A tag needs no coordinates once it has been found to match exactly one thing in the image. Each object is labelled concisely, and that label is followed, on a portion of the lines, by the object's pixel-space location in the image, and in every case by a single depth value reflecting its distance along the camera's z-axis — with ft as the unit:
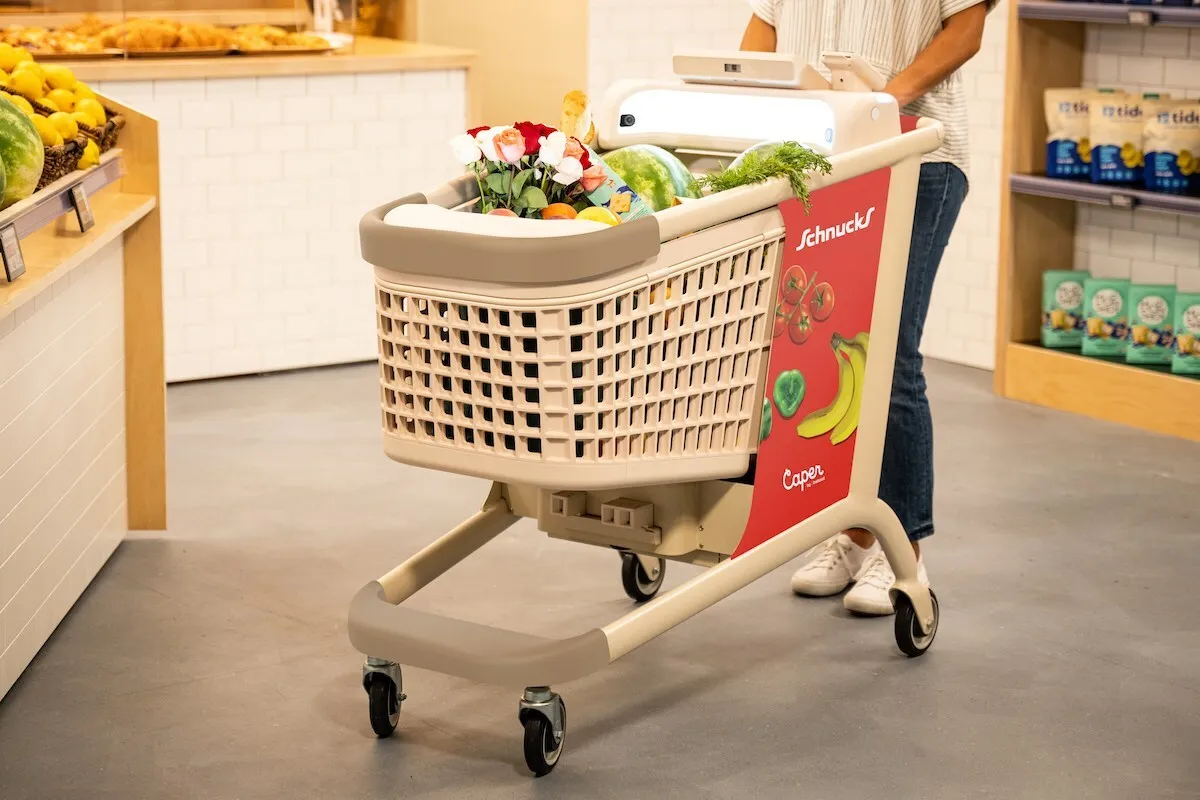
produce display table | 16.82
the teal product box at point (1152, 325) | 27.99
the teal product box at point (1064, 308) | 29.62
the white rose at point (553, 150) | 13.93
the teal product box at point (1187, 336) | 27.33
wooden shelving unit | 27.44
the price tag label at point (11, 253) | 15.87
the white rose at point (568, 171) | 13.90
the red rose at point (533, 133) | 14.12
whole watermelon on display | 16.62
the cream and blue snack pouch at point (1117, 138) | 27.87
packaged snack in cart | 14.08
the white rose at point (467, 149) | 14.27
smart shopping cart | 13.18
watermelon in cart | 15.12
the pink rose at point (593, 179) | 14.10
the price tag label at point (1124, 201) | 27.22
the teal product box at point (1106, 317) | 28.74
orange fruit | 13.94
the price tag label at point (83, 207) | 18.43
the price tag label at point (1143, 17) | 26.39
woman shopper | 17.82
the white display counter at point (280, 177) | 30.85
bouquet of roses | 13.96
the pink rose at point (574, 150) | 14.10
